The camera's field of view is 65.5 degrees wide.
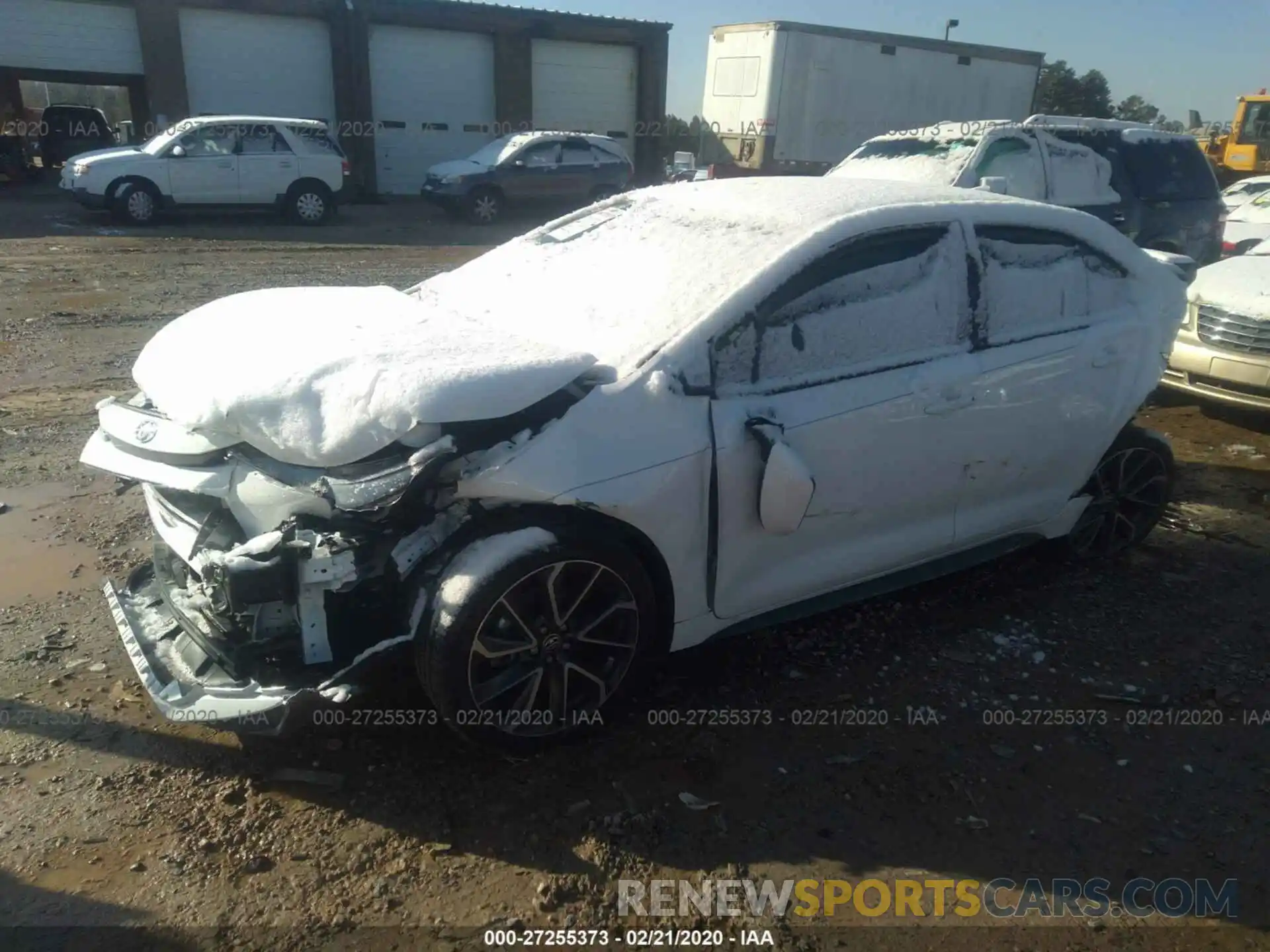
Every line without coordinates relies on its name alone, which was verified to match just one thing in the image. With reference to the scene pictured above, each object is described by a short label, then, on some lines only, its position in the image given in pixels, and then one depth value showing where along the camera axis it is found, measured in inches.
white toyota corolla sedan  111.3
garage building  826.2
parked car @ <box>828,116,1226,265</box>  340.8
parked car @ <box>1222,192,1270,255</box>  394.6
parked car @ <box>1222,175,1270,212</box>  511.5
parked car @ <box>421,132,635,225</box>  717.3
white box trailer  699.4
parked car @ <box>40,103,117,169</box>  877.2
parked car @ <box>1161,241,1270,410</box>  249.1
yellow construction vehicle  826.2
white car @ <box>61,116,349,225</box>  594.2
